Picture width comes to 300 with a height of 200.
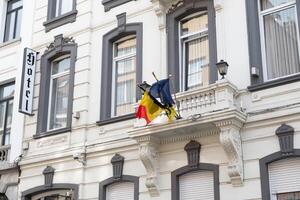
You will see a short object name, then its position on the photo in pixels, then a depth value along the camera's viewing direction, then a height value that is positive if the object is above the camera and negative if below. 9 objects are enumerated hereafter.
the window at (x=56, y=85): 16.81 +5.10
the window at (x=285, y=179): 11.60 +1.48
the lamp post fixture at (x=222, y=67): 12.52 +4.13
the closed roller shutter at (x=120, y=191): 14.24 +1.48
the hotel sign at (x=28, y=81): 17.05 +5.24
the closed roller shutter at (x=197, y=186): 12.80 +1.47
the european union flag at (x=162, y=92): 12.84 +3.64
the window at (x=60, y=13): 17.61 +7.73
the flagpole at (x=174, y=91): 12.95 +3.81
